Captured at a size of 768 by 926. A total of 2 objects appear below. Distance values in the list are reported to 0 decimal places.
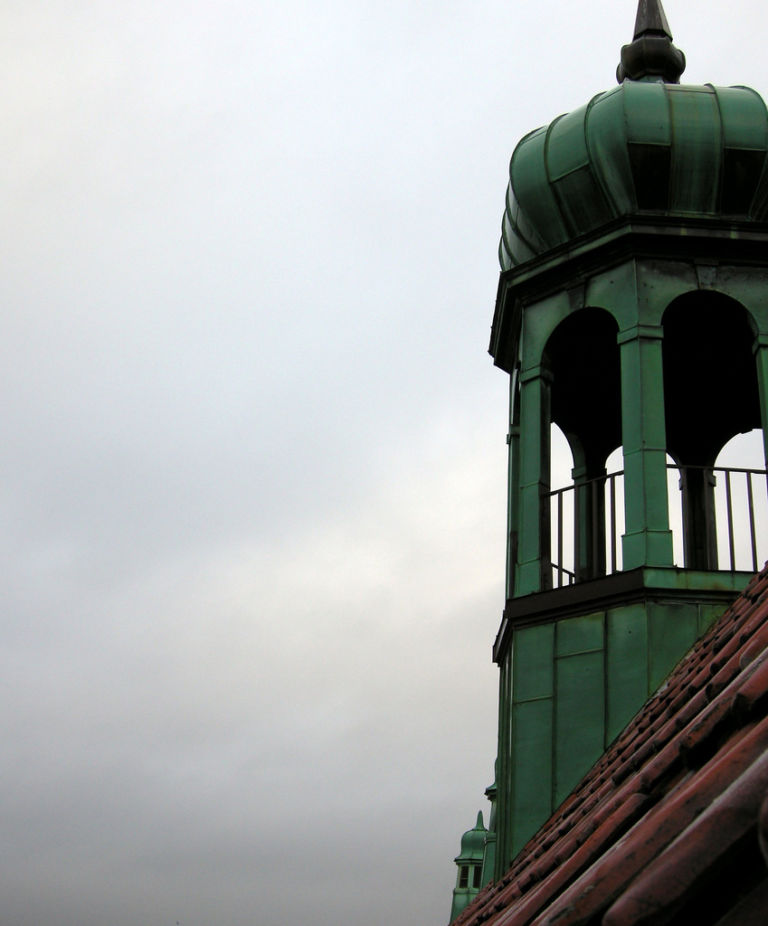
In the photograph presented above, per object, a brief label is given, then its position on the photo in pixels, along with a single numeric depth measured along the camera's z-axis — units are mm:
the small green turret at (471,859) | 26206
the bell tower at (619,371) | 8859
